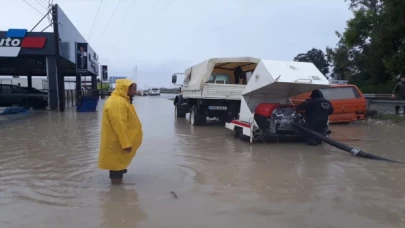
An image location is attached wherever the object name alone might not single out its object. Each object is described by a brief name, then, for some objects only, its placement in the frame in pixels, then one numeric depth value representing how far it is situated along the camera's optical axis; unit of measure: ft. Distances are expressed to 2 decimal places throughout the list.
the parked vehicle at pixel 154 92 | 270.30
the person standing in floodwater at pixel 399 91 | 58.99
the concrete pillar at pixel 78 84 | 101.61
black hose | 28.07
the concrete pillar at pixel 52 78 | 79.15
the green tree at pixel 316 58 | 218.59
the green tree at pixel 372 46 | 90.27
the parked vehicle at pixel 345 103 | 50.75
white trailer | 34.01
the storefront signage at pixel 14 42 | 73.41
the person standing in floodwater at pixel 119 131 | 19.75
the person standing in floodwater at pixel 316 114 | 34.81
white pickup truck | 48.57
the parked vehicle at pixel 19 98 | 84.07
